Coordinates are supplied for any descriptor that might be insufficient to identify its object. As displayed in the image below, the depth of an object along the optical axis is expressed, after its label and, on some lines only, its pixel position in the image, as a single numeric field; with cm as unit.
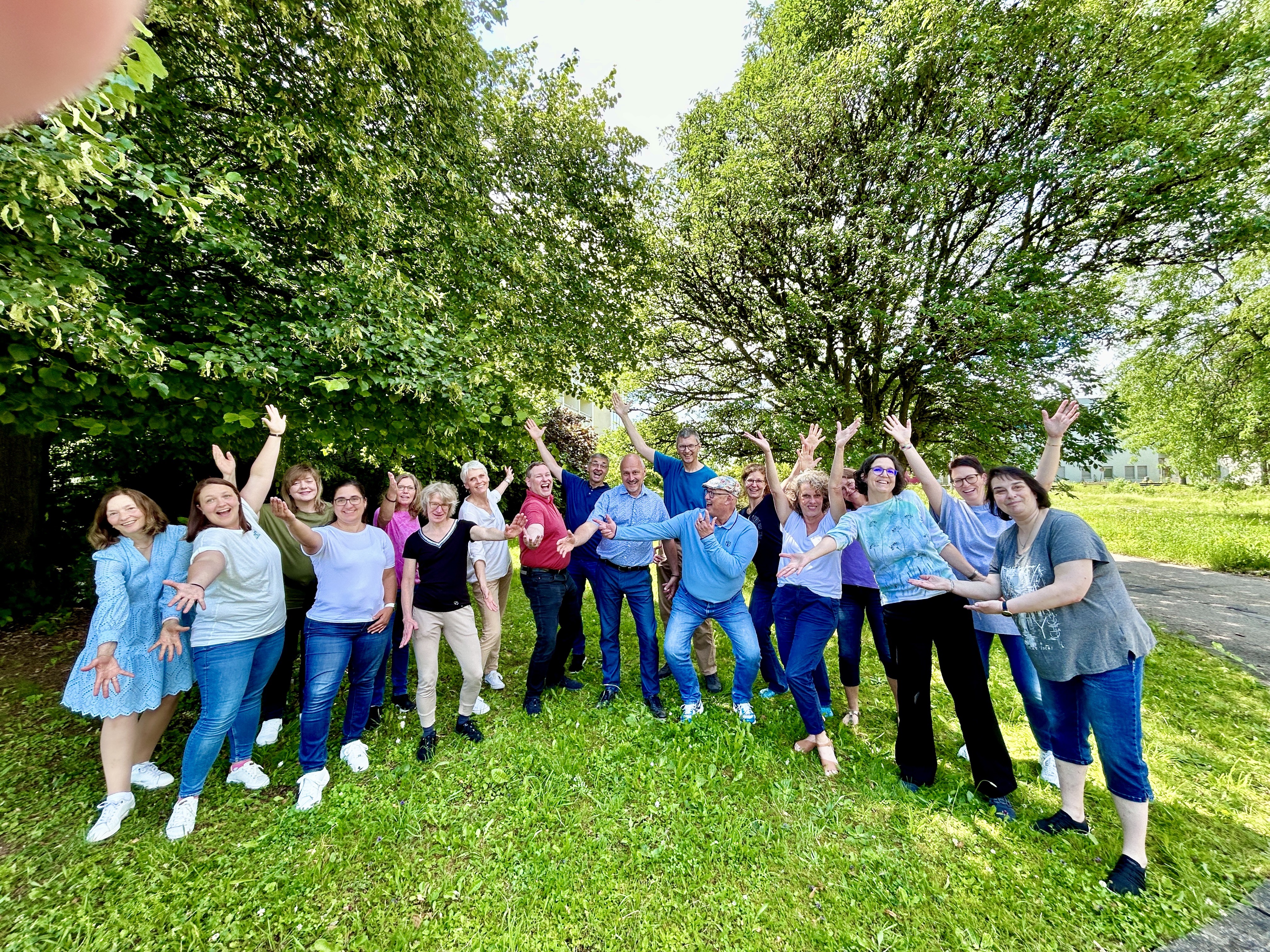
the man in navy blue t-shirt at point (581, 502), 543
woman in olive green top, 420
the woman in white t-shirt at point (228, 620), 333
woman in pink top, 507
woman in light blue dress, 322
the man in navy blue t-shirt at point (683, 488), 569
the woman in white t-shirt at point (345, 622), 370
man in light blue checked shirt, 502
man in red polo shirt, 491
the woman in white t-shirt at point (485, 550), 487
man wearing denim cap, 457
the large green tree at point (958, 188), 777
